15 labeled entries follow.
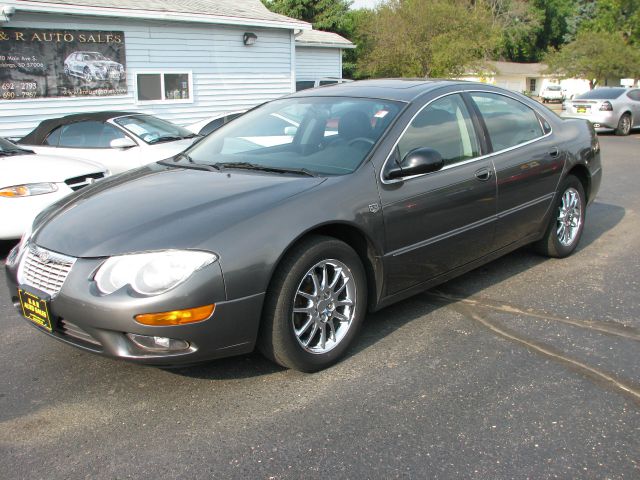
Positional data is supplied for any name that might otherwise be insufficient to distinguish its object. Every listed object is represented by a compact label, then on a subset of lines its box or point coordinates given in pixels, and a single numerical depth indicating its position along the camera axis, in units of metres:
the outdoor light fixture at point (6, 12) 11.58
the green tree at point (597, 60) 44.66
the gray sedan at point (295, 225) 3.05
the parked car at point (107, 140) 8.16
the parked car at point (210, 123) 10.78
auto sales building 12.57
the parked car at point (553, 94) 60.88
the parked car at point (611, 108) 18.55
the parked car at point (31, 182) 5.84
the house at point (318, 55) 22.44
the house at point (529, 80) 65.81
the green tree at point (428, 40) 28.38
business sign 12.44
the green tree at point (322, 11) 35.12
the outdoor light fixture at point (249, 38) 16.20
